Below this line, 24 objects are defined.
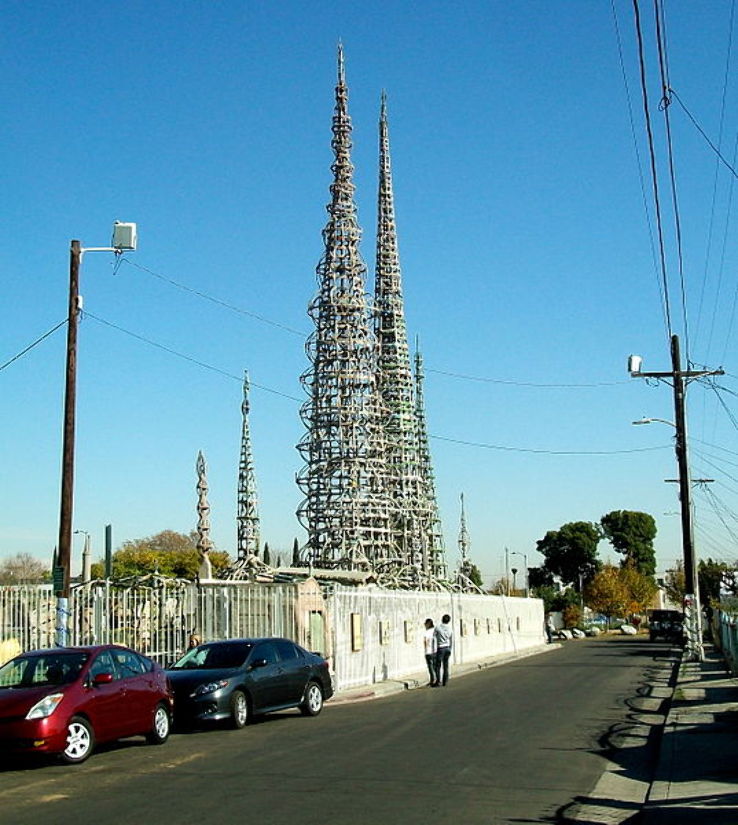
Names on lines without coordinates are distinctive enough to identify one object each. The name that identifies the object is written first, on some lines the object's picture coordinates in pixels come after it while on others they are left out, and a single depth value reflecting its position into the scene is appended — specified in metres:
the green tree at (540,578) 134.62
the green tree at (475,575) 119.10
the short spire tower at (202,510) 35.75
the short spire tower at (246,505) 52.62
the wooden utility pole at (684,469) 38.84
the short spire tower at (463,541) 92.81
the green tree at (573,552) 131.62
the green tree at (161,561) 79.72
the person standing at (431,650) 30.61
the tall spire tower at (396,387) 73.12
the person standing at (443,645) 30.34
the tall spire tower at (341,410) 61.25
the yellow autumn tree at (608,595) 103.69
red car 14.43
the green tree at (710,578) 107.06
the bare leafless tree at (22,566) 102.44
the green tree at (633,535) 133.88
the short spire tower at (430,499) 77.88
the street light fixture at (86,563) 31.86
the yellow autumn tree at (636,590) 106.38
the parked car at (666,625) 64.69
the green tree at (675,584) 110.97
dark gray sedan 18.89
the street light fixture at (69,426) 21.88
